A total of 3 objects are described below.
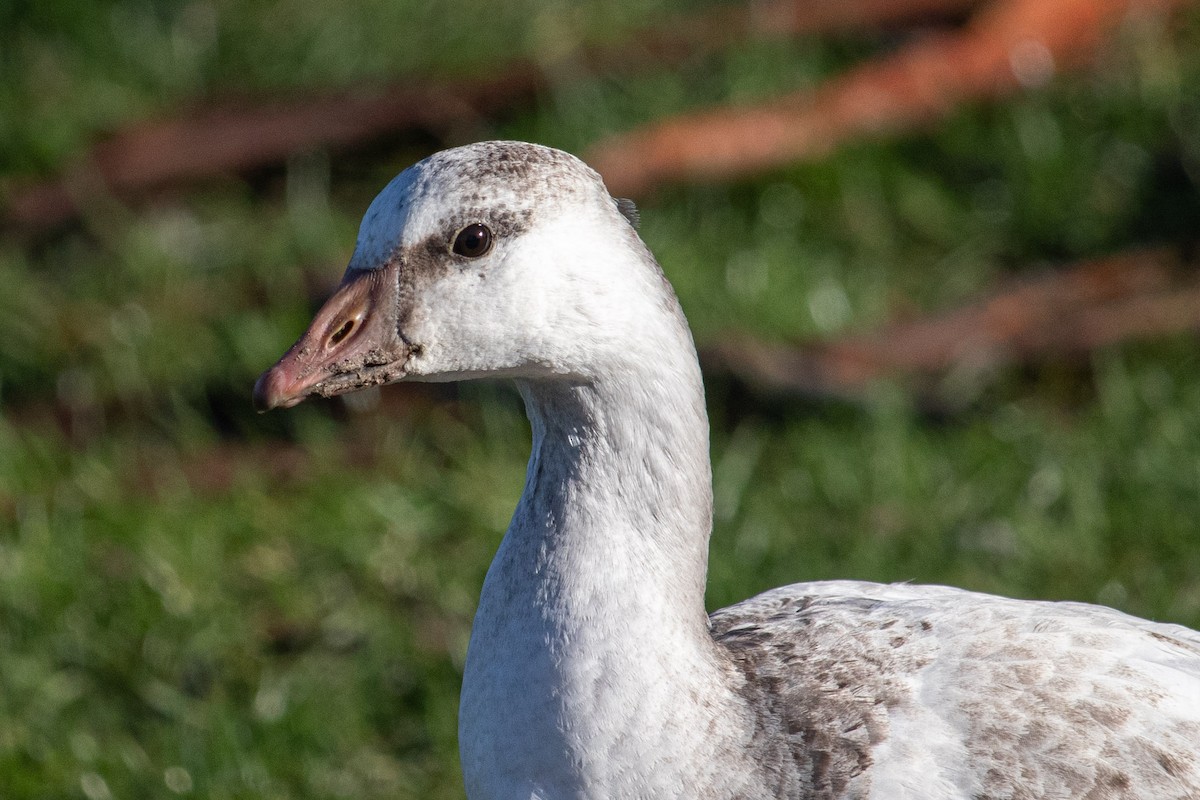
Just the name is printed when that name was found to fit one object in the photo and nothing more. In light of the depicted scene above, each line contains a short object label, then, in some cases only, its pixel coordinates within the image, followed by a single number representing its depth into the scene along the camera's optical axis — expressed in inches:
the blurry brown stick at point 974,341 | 398.3
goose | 199.2
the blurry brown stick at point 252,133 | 481.7
